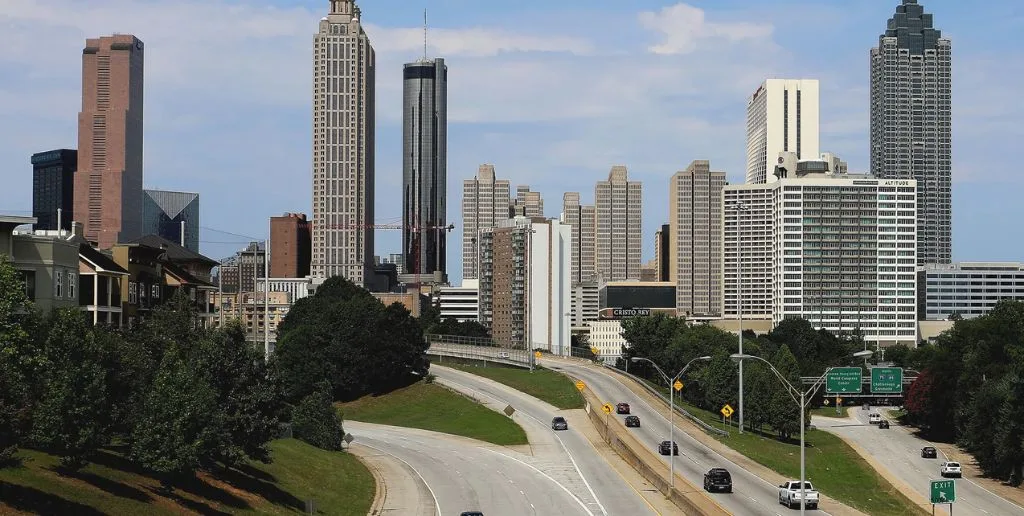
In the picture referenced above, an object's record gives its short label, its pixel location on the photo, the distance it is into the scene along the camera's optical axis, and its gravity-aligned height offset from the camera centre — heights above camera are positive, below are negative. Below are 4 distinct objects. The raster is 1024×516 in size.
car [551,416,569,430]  127.94 -13.83
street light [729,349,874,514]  65.75 -8.93
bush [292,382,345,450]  101.88 -11.25
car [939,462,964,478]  113.56 -16.01
